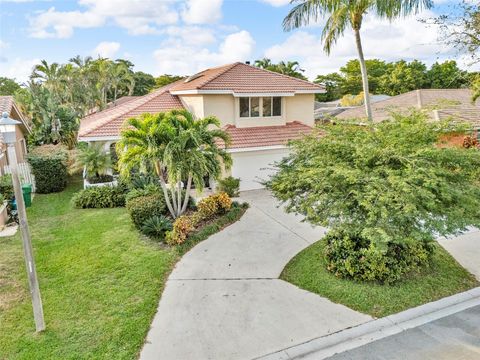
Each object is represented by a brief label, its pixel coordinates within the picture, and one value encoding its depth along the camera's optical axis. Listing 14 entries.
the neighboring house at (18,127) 17.80
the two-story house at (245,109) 17.44
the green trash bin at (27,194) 15.43
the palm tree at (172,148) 11.05
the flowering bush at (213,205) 12.71
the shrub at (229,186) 16.23
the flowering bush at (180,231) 10.70
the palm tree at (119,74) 34.72
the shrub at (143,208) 11.81
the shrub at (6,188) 14.37
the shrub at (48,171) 17.56
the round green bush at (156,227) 11.31
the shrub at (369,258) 8.16
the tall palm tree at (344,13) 16.30
